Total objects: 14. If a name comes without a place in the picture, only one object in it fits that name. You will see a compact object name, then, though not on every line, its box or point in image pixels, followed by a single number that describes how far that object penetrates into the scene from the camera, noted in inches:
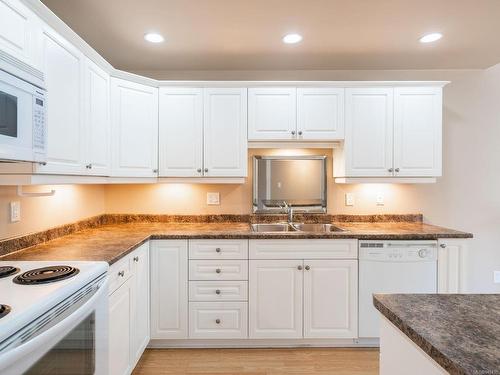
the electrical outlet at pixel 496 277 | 121.6
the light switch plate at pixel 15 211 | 70.1
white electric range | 36.9
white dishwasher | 95.3
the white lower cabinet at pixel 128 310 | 68.1
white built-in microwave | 46.2
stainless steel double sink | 116.0
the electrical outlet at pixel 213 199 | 120.6
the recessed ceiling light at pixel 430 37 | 93.4
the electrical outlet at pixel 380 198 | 121.6
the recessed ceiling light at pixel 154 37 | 92.4
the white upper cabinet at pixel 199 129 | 107.6
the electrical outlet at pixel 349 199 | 121.4
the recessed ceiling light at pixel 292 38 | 92.8
